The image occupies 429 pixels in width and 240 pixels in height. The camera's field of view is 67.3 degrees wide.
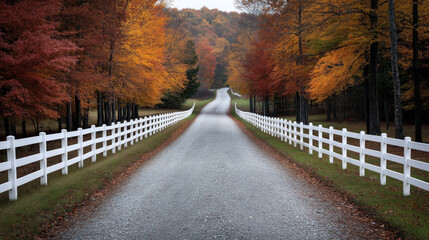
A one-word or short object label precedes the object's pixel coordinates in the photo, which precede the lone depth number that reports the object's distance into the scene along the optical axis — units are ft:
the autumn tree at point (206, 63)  301.43
